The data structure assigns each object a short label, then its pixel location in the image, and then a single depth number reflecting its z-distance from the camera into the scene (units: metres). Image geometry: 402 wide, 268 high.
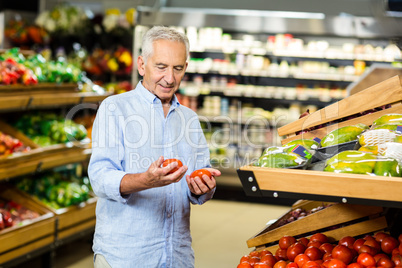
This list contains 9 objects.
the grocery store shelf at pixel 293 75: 7.60
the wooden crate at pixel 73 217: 4.43
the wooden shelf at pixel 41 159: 3.99
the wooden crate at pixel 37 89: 4.10
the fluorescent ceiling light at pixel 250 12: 7.54
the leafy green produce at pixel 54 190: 4.64
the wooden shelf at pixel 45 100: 4.02
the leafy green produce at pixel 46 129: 4.77
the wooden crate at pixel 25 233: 3.78
